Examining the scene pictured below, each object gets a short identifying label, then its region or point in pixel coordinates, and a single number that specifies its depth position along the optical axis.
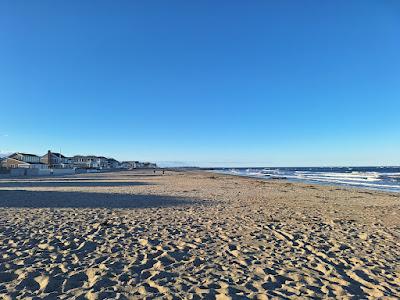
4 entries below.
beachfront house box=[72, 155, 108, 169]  129.48
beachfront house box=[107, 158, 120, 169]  168.00
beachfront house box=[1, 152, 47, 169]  82.76
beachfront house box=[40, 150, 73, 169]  102.56
